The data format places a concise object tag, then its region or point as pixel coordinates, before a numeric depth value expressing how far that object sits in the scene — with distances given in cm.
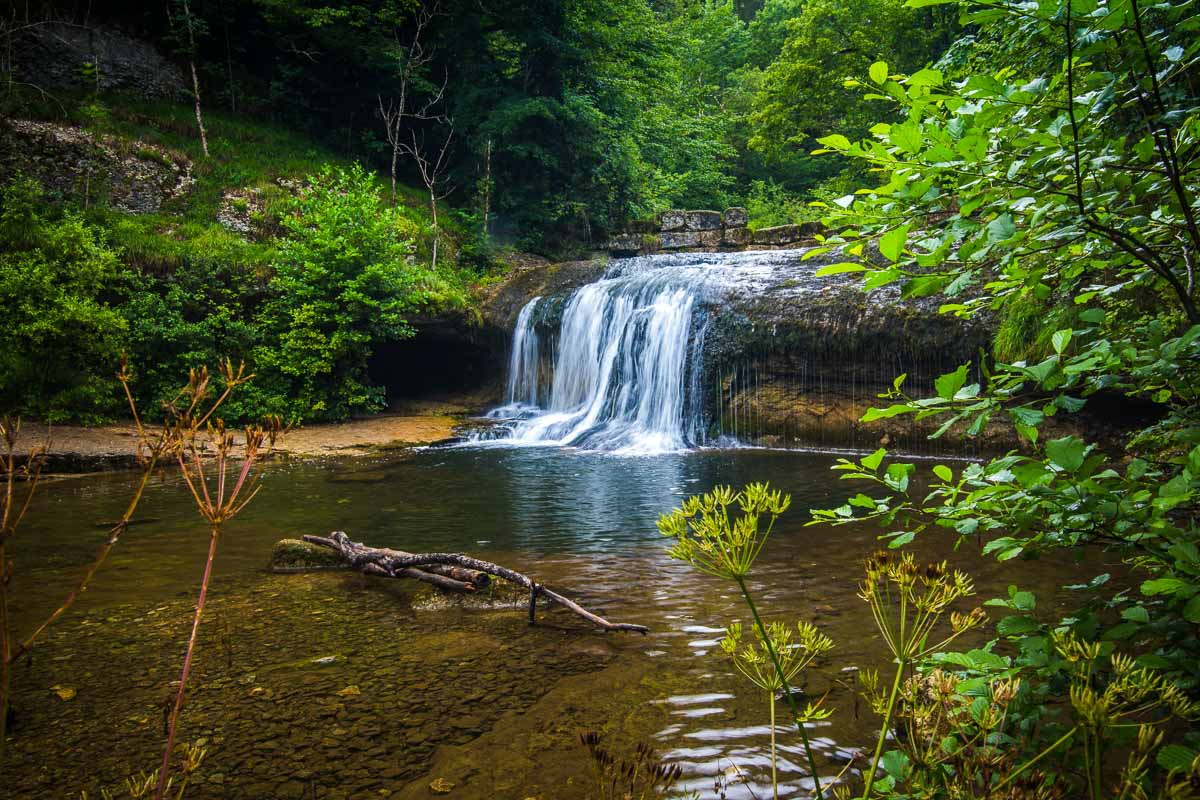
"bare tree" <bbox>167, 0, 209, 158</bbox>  1697
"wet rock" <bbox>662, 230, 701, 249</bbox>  2031
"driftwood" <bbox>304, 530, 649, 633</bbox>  361
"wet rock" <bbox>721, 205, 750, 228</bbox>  2036
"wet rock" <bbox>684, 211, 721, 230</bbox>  2047
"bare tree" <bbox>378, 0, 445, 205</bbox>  1808
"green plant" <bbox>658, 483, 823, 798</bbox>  126
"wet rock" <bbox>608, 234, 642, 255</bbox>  2103
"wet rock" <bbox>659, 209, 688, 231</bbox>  2072
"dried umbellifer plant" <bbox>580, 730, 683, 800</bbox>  115
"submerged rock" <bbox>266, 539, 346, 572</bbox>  488
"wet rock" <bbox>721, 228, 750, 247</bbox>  1980
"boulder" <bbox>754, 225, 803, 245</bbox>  1862
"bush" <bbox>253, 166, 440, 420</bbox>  1305
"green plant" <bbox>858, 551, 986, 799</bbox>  122
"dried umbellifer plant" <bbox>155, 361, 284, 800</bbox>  118
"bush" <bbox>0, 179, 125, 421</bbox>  1030
